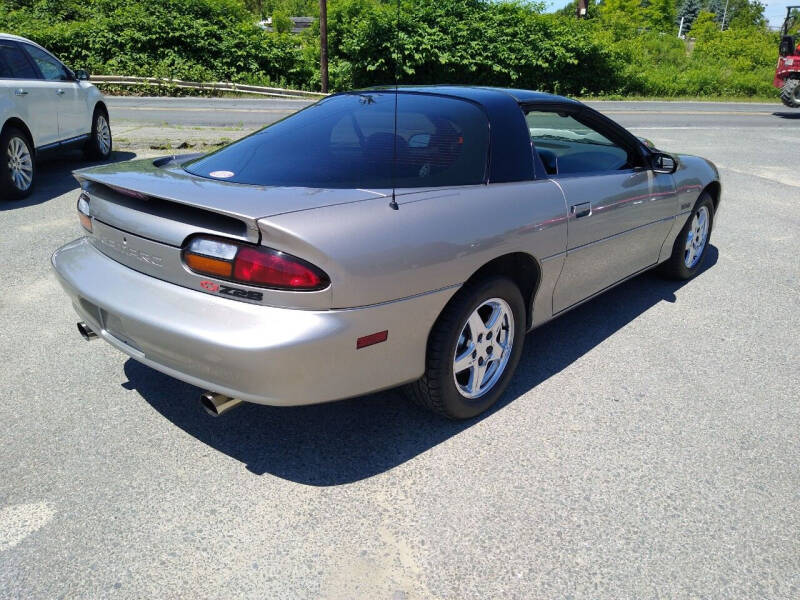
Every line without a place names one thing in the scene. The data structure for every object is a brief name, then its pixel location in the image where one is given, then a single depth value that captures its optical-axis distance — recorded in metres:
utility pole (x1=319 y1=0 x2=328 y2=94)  21.34
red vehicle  18.14
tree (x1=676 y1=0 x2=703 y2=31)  106.38
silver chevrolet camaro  2.40
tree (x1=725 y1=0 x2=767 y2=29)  73.12
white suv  6.93
